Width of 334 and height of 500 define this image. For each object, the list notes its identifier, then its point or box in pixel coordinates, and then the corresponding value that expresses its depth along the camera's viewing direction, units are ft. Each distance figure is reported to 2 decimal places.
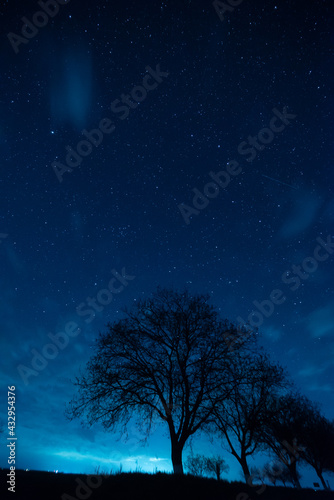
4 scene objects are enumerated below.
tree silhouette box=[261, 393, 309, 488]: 111.77
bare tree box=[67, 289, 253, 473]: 55.67
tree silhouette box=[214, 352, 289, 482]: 56.08
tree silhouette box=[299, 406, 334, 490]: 119.44
